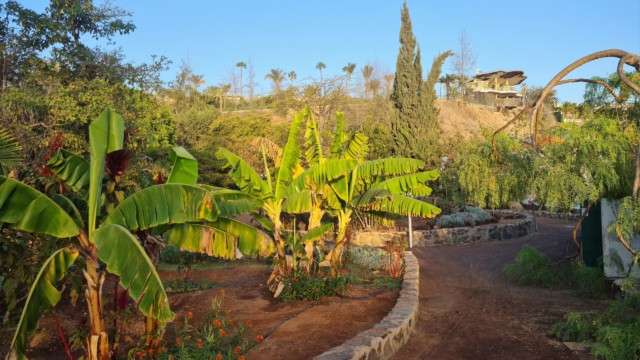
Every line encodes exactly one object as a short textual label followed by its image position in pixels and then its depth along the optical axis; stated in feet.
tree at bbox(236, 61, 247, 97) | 219.20
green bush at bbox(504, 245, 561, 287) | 37.01
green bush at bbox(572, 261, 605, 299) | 33.01
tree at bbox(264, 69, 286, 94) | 219.32
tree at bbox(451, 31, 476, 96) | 193.67
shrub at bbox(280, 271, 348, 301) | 29.86
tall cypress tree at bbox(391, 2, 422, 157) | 89.76
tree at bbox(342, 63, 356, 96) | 226.03
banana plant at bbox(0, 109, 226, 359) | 14.29
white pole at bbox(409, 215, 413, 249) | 61.46
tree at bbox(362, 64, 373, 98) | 234.38
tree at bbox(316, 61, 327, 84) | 225.17
